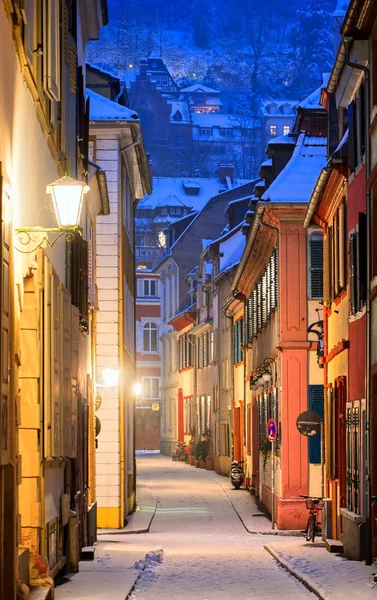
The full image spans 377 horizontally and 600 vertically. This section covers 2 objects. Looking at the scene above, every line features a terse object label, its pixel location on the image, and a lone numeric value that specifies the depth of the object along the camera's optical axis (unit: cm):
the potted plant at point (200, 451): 5641
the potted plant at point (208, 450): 5556
